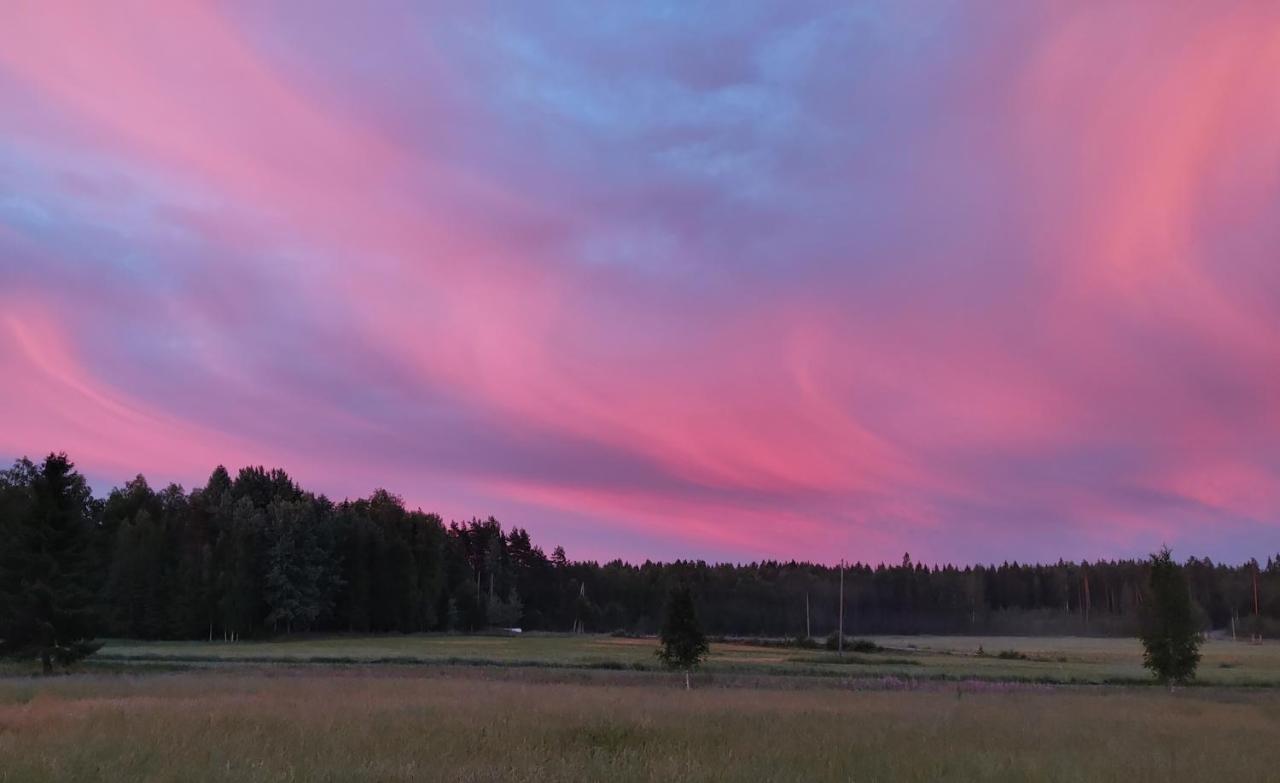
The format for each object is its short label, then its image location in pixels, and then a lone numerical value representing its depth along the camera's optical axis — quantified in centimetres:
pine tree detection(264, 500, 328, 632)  11244
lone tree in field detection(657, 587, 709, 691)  4778
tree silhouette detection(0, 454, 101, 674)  4303
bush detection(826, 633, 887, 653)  10075
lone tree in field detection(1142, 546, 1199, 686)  4291
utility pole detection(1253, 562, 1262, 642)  16382
